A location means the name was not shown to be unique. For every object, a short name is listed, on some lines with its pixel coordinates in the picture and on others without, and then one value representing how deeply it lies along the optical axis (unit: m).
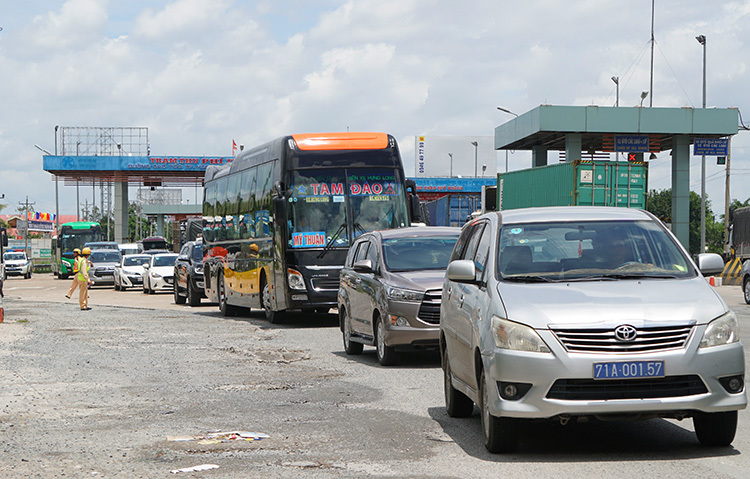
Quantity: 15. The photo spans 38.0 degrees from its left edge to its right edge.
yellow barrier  42.62
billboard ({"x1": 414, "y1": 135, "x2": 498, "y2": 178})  126.12
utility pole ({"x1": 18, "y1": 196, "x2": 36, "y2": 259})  155.07
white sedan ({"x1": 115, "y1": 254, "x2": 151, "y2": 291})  44.09
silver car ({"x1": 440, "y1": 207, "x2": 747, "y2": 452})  6.82
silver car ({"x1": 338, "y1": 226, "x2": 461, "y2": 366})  13.01
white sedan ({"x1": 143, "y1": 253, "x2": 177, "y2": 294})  40.72
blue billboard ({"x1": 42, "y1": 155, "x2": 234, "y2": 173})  72.38
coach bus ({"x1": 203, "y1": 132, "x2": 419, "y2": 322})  20.09
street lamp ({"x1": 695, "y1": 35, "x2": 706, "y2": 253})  49.81
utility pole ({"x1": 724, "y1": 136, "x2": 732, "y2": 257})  59.32
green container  34.41
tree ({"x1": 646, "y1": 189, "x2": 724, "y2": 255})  136.12
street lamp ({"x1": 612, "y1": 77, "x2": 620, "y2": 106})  63.42
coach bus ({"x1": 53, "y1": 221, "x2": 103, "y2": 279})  66.31
